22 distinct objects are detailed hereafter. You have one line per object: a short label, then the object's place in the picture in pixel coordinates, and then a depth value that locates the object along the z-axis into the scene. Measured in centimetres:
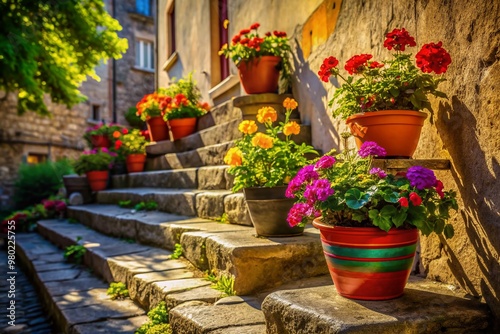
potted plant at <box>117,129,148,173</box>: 661
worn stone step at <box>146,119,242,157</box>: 457
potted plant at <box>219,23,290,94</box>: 411
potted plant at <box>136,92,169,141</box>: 644
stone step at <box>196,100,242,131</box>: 499
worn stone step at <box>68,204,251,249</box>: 333
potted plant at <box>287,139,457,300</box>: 159
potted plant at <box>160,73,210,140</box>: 587
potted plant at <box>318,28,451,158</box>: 196
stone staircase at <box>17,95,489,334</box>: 156
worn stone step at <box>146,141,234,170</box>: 442
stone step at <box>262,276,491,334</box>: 141
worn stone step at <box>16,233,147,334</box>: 247
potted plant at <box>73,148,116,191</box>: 680
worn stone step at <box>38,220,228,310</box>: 242
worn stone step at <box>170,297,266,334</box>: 184
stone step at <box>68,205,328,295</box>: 229
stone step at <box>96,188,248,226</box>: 324
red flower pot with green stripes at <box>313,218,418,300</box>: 159
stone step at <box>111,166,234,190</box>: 403
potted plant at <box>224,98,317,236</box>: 253
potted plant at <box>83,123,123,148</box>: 760
